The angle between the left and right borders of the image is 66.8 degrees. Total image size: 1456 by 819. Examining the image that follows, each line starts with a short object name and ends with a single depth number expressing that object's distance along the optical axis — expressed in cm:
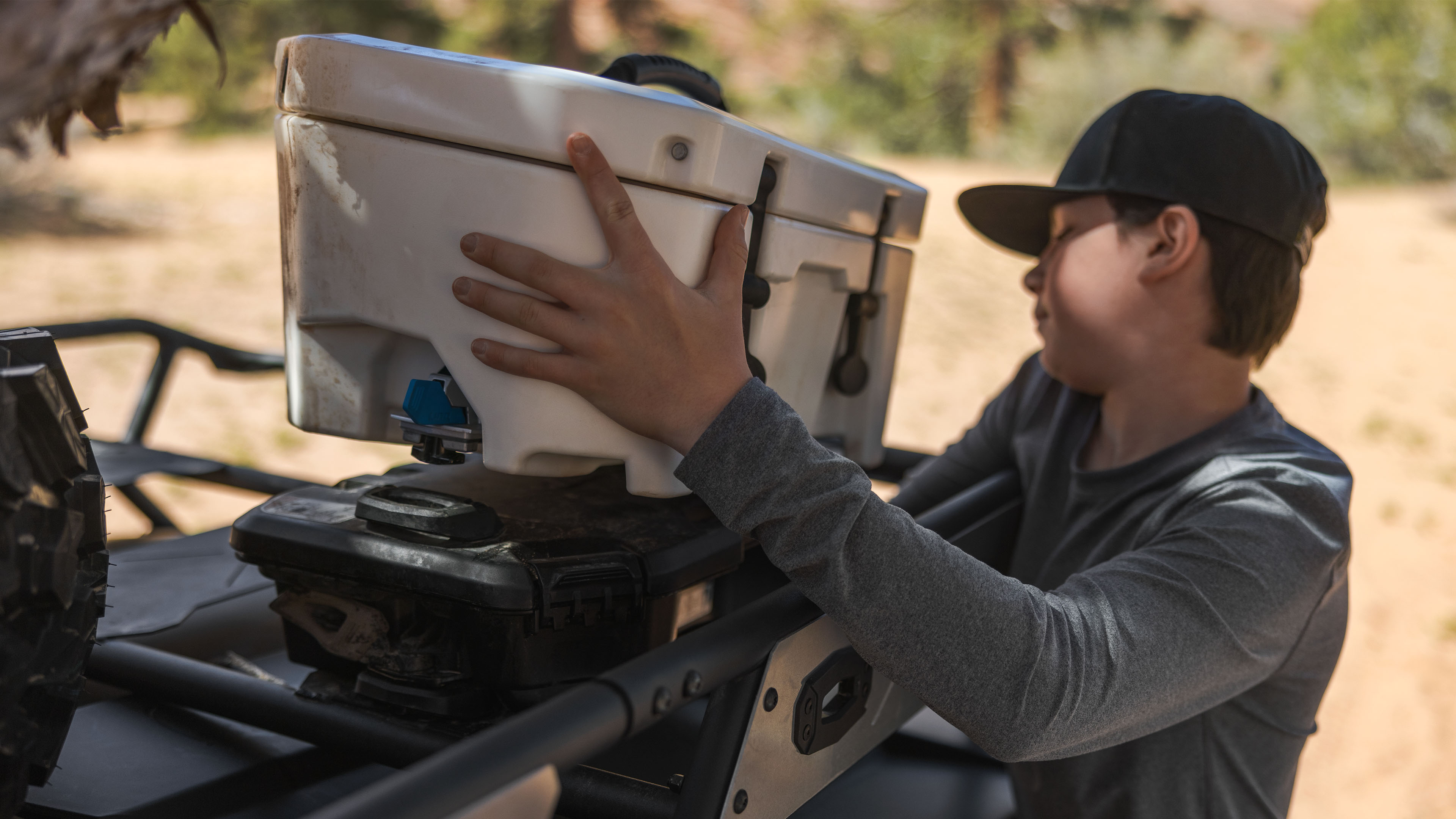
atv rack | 67
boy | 92
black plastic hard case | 104
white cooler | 92
